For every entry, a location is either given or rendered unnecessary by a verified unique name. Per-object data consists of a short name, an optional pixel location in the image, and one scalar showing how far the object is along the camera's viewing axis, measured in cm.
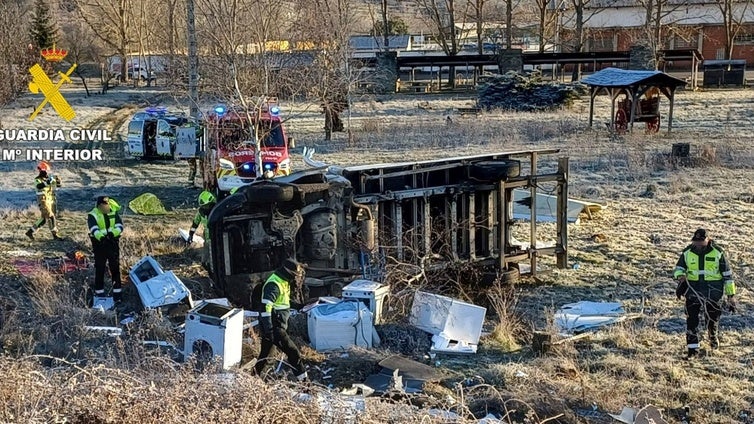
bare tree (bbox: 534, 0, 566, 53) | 5609
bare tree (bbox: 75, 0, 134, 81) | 6056
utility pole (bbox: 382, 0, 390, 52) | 6438
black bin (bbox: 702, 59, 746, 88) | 4509
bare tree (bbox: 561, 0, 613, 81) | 5601
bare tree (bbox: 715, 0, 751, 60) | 5519
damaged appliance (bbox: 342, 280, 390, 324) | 968
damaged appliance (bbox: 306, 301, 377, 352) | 929
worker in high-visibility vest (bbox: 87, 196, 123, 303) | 1106
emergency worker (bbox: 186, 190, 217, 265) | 1168
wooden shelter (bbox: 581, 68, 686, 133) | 2678
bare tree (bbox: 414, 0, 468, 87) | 5756
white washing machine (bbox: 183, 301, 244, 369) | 836
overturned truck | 1040
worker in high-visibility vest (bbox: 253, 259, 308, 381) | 840
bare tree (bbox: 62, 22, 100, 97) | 6034
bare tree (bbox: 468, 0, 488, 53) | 5729
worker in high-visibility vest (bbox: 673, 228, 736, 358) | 930
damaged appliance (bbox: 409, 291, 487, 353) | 948
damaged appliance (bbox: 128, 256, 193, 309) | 1018
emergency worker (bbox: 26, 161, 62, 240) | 1425
